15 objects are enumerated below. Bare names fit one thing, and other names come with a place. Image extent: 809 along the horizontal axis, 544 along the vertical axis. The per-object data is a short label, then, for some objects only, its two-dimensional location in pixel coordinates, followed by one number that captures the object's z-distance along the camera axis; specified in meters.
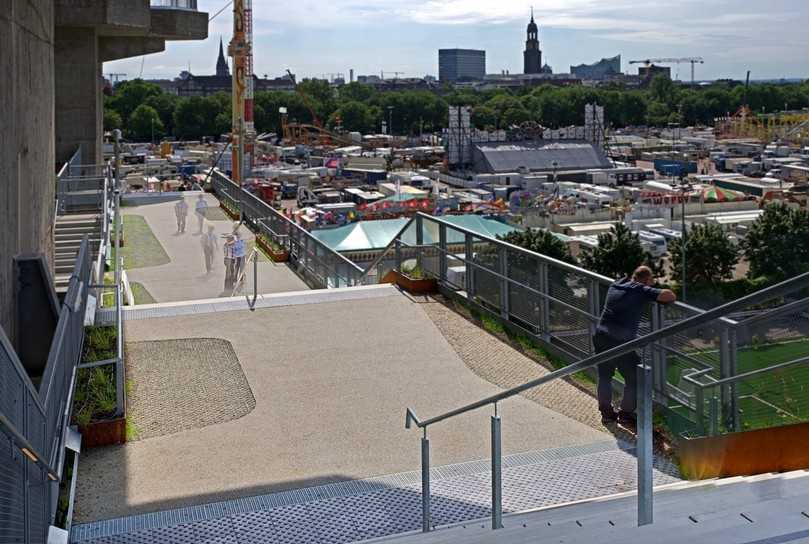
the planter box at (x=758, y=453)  4.06
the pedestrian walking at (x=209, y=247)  17.69
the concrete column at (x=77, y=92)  21.53
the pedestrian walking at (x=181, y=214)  22.52
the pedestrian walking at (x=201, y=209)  22.85
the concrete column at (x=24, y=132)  7.96
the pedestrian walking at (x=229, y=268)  16.05
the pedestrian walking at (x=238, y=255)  15.88
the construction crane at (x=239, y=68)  39.81
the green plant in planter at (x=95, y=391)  6.91
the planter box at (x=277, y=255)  19.31
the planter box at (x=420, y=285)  11.30
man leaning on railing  6.29
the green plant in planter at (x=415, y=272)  11.52
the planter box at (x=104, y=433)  6.72
